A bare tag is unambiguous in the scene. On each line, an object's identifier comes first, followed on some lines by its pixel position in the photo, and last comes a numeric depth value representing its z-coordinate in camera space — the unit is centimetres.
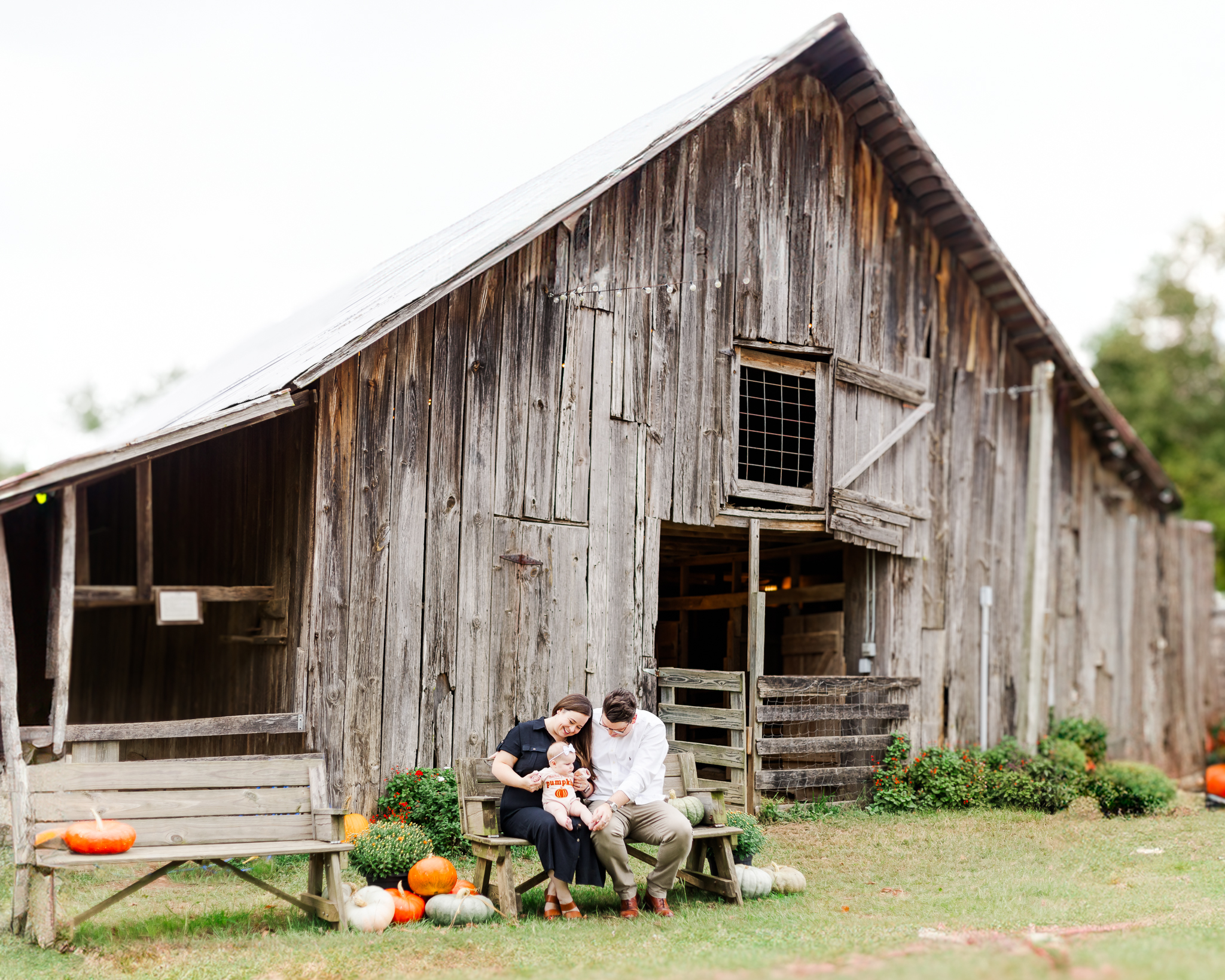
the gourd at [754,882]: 790
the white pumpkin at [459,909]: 714
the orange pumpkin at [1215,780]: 1323
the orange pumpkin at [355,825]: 924
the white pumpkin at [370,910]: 699
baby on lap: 718
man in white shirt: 726
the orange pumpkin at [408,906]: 725
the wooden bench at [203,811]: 680
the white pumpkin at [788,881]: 818
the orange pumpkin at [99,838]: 663
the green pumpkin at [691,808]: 784
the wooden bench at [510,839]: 729
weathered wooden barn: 978
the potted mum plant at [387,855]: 764
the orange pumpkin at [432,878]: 750
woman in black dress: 716
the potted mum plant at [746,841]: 816
